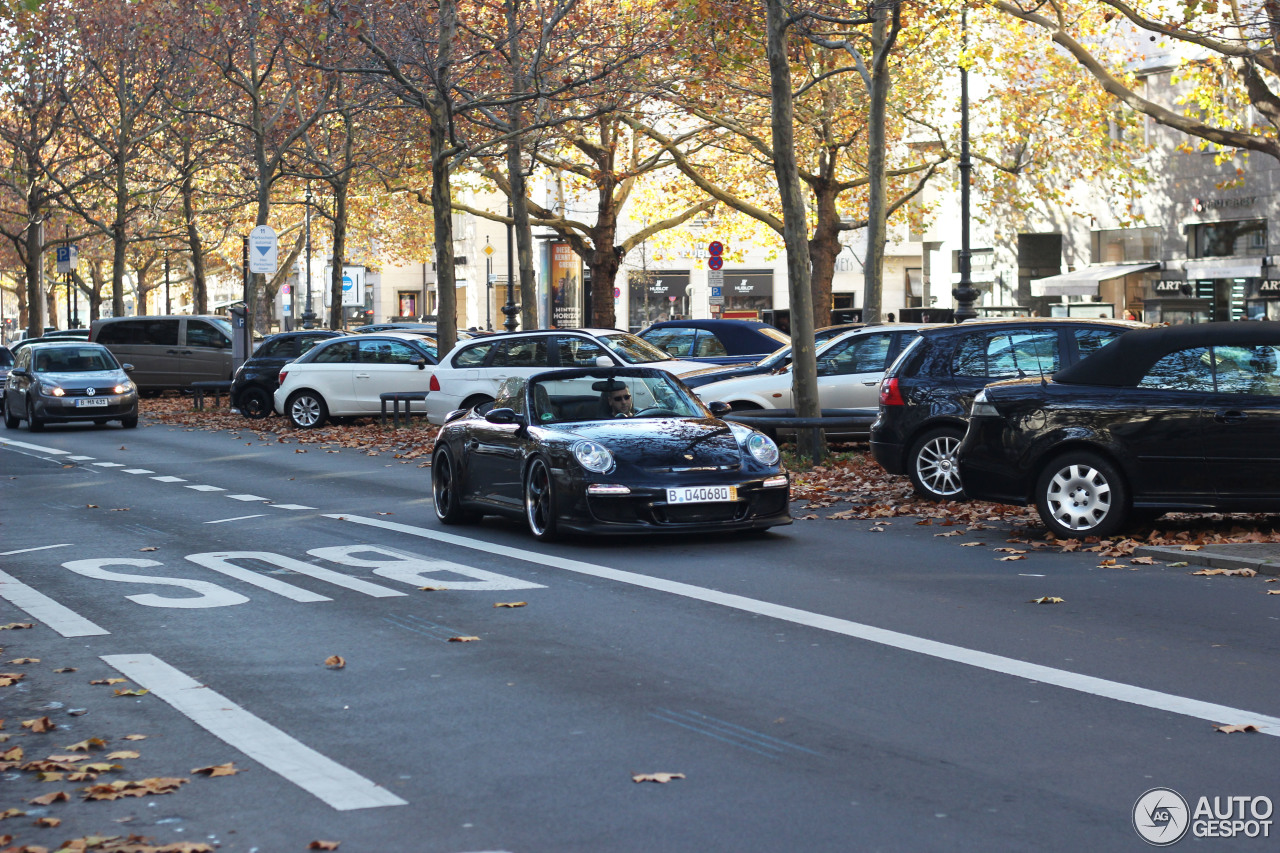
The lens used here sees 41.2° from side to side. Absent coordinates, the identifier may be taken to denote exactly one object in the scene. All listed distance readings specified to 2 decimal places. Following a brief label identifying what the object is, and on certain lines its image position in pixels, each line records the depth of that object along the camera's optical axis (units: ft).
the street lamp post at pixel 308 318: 218.18
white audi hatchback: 93.97
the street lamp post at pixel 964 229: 99.35
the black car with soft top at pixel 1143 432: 38.29
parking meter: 117.08
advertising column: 243.40
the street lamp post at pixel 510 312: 125.43
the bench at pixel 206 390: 113.50
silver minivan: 130.31
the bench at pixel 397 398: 88.07
